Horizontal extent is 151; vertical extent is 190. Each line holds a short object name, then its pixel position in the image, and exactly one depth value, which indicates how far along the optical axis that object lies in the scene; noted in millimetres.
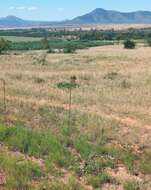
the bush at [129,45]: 88938
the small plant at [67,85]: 29416
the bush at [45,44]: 97956
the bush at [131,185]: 11333
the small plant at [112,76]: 36731
